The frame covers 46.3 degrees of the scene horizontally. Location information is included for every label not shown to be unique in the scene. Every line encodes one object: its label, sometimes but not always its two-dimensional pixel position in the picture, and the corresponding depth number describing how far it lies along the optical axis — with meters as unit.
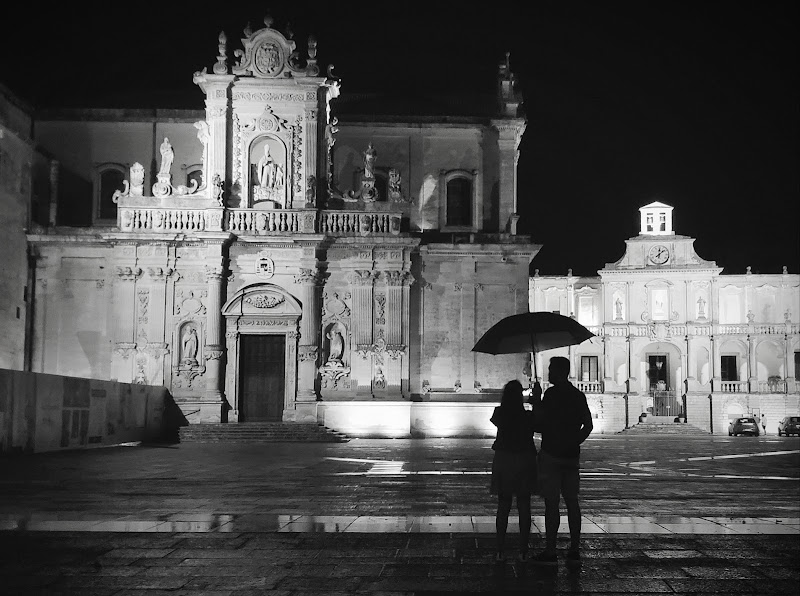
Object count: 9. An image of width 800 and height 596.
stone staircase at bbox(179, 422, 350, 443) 35.22
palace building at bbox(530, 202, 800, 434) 67.50
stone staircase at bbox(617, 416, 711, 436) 61.81
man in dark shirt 9.23
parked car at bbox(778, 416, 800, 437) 61.72
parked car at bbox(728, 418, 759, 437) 60.22
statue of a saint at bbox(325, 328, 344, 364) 38.50
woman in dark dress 9.29
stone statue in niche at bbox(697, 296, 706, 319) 68.44
